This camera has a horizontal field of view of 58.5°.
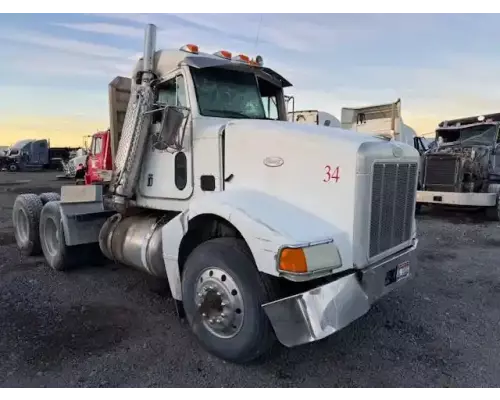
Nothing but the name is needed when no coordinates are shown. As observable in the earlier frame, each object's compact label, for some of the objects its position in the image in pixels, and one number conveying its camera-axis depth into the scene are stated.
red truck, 6.21
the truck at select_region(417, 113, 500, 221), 11.90
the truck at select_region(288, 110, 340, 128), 9.89
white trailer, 13.16
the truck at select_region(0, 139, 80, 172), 34.84
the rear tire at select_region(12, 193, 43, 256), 7.19
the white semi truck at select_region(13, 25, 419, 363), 3.35
